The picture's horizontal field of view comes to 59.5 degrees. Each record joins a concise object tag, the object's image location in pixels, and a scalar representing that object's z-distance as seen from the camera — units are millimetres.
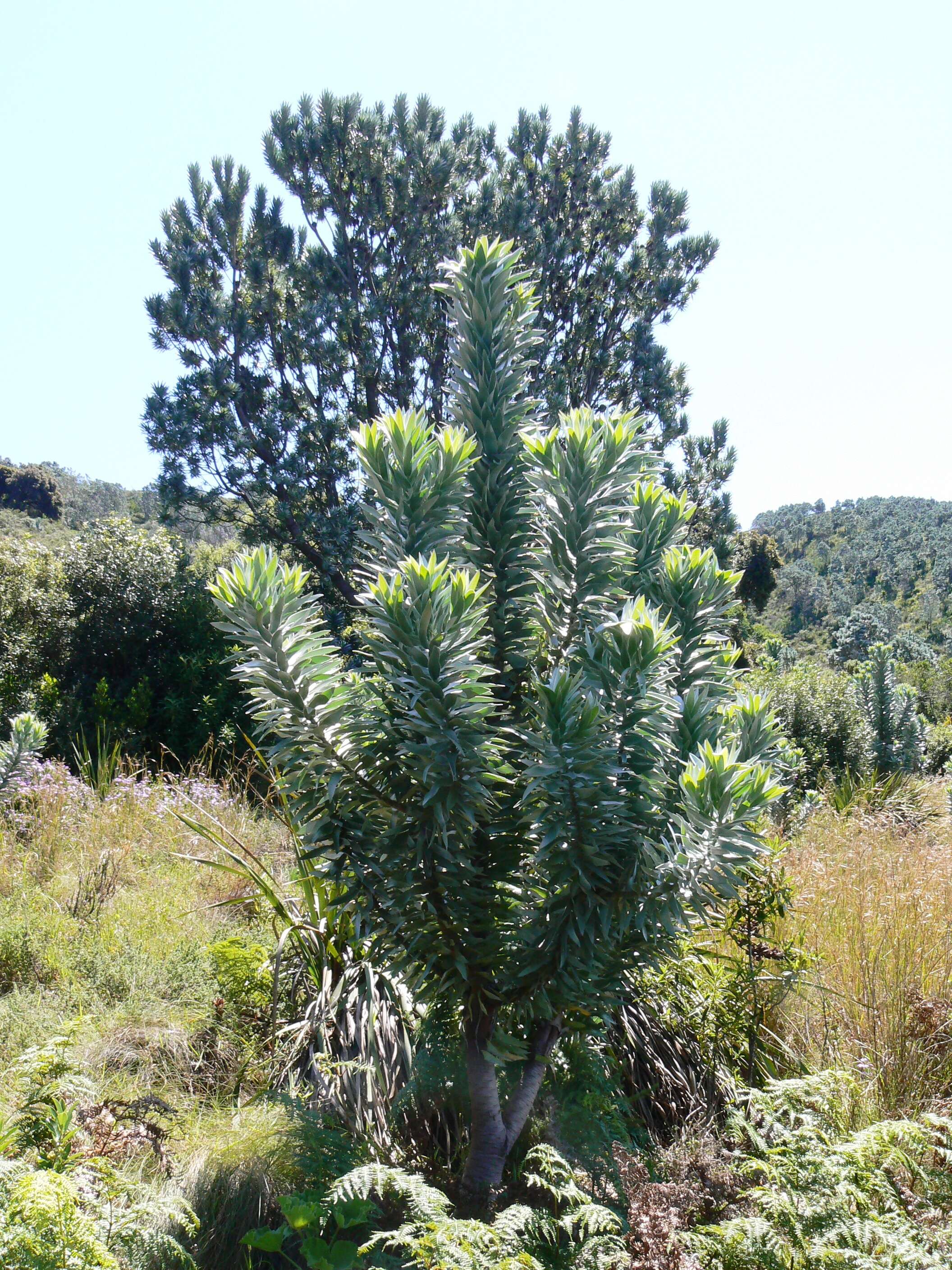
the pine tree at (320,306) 12523
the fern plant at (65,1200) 1881
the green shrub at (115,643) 11797
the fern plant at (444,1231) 1854
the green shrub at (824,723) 12359
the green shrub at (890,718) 12469
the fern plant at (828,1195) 1986
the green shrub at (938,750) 14008
